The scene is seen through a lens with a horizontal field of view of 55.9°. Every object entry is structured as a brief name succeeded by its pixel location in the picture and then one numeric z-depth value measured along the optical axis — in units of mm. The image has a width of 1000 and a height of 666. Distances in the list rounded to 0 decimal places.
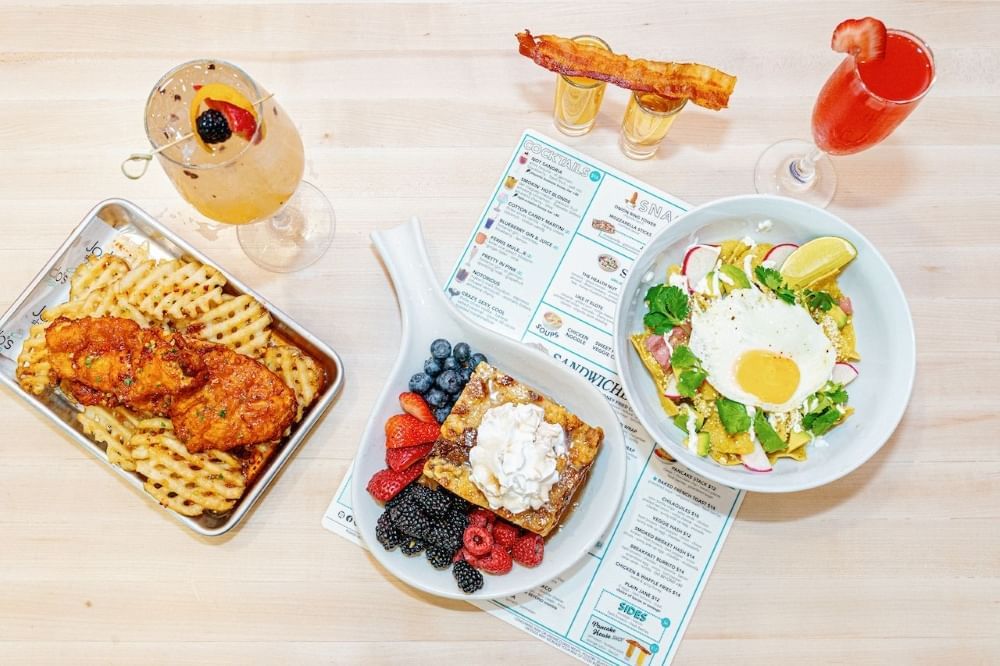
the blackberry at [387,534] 704
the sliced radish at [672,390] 727
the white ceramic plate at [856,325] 696
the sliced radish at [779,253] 741
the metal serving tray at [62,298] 716
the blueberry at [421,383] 741
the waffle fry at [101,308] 716
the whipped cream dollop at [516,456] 683
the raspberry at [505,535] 719
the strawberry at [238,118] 633
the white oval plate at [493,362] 704
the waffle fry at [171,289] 718
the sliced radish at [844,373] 736
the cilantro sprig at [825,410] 715
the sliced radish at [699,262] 744
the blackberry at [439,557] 708
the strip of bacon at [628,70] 720
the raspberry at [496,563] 704
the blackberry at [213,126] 629
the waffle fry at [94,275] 733
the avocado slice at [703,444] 711
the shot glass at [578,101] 746
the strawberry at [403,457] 722
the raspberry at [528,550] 708
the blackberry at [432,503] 712
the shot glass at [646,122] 747
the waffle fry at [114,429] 707
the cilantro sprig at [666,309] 725
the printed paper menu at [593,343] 749
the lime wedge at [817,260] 714
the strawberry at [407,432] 715
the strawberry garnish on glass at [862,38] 653
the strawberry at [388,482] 717
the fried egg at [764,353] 724
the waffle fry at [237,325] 723
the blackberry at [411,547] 711
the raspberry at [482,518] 716
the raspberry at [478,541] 699
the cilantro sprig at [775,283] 730
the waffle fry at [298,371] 727
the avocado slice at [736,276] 736
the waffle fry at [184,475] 696
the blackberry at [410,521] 700
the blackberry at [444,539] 705
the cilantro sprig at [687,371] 714
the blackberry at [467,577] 697
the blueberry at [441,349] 745
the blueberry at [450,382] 735
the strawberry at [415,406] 728
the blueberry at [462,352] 748
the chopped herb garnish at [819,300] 729
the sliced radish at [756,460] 716
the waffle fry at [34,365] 713
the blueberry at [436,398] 738
